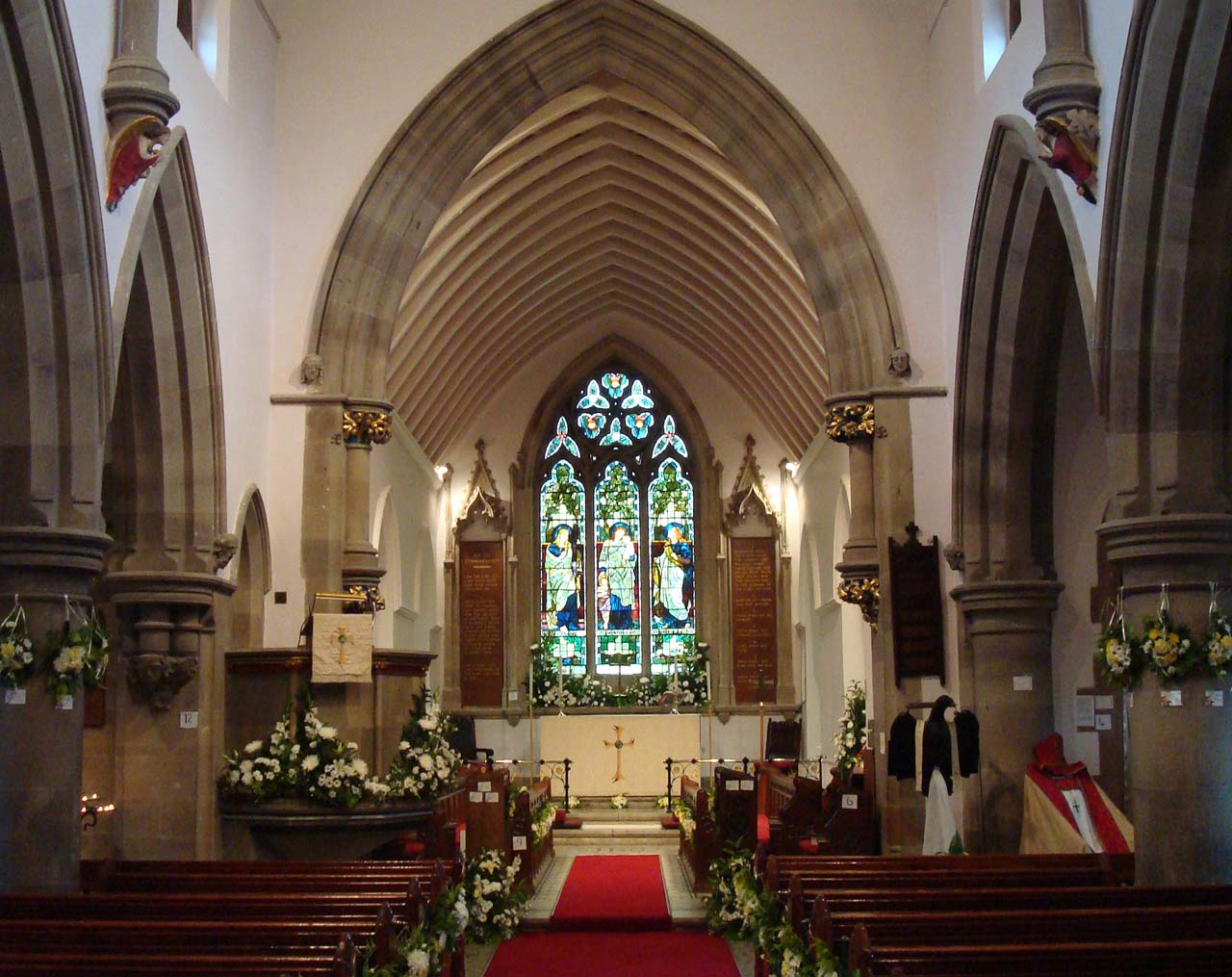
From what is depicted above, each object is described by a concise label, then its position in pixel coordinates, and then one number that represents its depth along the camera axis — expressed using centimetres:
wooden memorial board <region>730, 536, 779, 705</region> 1919
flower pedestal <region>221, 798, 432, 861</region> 880
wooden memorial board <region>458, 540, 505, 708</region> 1938
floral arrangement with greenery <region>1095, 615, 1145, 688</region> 691
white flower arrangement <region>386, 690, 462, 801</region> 883
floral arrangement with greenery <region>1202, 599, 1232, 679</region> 667
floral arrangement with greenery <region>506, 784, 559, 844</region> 1136
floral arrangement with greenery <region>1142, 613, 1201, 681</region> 675
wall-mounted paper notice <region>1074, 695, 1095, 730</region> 999
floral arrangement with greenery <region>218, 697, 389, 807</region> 870
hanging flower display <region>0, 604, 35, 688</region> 670
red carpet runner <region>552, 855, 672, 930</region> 1031
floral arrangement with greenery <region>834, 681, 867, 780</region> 1148
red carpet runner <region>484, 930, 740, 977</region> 867
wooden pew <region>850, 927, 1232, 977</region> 447
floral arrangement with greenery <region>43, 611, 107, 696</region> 685
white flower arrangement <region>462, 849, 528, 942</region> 945
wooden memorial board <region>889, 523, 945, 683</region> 1027
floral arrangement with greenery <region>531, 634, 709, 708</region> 1909
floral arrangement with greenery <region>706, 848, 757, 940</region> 934
